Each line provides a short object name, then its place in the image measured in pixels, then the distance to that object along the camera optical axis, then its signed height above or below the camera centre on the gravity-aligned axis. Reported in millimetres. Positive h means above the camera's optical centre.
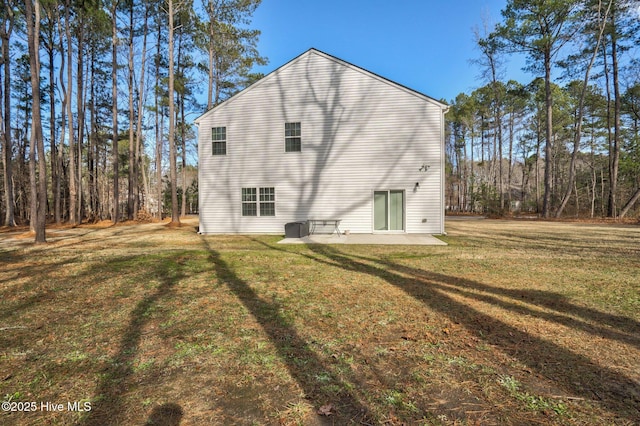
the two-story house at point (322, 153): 11625 +2515
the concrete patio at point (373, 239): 9523 -1148
